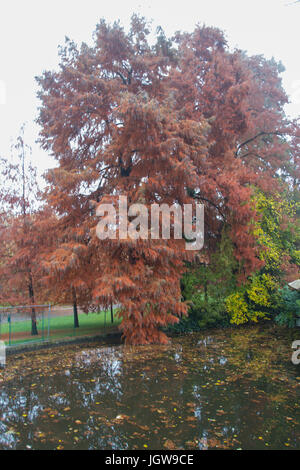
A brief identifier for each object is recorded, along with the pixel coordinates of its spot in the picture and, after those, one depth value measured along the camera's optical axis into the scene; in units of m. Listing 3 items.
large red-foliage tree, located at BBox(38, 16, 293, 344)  10.08
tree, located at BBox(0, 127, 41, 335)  11.55
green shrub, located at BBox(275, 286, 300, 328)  10.88
